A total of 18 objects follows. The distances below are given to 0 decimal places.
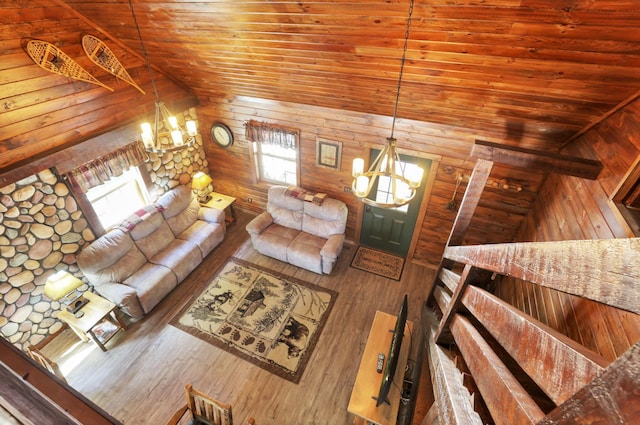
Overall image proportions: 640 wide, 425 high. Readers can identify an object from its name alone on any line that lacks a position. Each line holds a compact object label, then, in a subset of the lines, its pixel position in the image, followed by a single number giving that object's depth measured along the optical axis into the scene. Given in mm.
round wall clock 5102
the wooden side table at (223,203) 5336
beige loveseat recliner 4547
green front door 4496
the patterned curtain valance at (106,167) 3516
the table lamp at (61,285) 3262
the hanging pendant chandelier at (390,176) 1987
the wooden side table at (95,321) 3471
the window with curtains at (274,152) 4676
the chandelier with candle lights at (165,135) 2697
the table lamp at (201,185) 5266
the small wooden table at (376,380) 2492
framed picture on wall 4441
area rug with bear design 3594
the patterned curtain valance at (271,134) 4625
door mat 4703
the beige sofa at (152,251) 3746
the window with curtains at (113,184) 3597
